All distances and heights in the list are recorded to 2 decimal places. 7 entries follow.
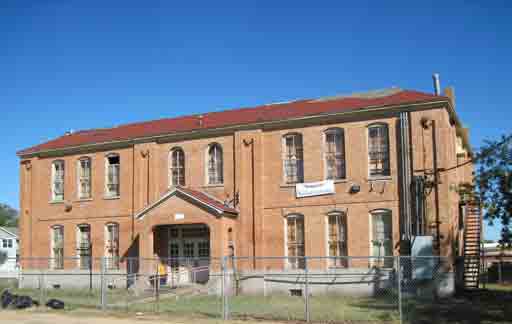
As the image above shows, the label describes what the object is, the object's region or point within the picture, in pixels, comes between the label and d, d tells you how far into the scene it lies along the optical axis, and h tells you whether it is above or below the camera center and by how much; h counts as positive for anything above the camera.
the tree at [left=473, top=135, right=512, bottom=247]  18.09 +0.82
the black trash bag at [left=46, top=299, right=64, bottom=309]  22.22 -3.22
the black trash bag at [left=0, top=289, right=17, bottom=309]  22.77 -3.11
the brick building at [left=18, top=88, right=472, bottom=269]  25.34 +1.48
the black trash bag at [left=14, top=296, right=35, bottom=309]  22.53 -3.21
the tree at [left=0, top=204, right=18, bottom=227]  120.00 +0.45
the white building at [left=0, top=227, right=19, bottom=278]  77.75 -3.00
